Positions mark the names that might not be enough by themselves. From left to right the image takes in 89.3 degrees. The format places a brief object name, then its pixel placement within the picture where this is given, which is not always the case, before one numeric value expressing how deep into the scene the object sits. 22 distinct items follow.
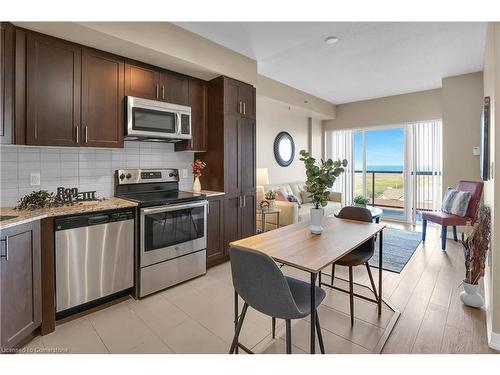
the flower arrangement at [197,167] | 3.29
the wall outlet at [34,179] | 2.27
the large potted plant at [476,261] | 2.20
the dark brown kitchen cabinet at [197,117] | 3.17
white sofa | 4.13
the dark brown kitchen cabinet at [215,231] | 3.10
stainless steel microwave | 2.57
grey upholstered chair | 1.28
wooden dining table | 1.40
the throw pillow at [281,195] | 4.55
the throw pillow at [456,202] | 3.68
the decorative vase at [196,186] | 3.28
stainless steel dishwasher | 2.00
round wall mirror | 5.29
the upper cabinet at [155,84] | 2.62
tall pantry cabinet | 3.17
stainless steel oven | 2.44
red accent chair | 3.66
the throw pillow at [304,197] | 5.29
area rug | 3.23
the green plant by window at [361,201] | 4.50
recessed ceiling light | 2.96
